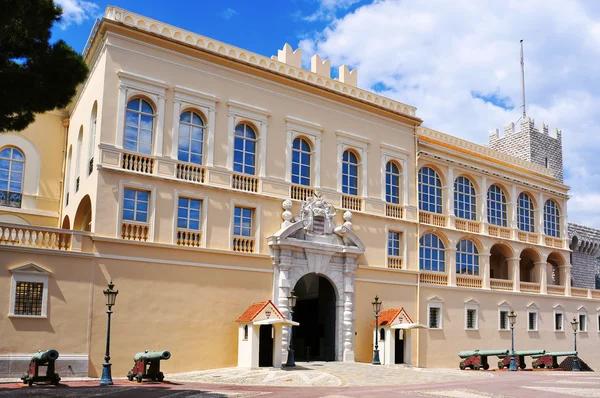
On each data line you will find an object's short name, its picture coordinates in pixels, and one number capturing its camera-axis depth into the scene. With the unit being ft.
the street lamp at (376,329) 82.43
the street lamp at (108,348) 57.82
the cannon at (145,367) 59.96
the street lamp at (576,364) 98.03
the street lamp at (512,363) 89.61
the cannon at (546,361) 96.22
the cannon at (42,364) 54.54
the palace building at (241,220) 67.51
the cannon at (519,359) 92.39
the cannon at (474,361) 91.56
